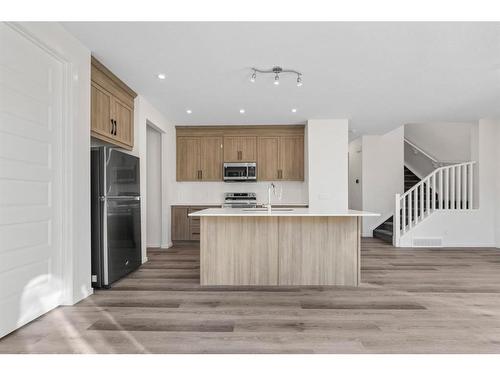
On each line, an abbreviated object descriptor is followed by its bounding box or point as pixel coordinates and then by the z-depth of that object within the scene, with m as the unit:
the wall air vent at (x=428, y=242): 6.30
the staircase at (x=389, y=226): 6.86
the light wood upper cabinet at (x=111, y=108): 3.45
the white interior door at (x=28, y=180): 2.28
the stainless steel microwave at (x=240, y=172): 6.55
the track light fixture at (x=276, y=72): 3.56
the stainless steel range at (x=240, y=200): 6.62
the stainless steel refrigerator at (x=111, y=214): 3.38
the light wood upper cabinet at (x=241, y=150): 6.55
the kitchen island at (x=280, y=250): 3.62
